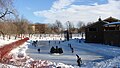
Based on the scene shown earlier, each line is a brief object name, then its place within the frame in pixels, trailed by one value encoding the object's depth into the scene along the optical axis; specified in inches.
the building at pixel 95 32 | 1184.7
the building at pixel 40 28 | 3032.7
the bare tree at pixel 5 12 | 489.5
